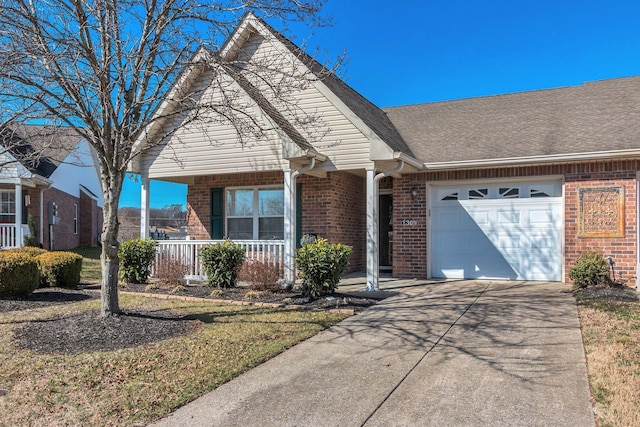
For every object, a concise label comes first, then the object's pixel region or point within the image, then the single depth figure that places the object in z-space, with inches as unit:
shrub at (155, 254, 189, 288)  399.5
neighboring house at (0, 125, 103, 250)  671.1
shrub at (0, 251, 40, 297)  343.6
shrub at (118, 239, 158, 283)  424.5
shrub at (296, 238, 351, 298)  339.0
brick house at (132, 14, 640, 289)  392.5
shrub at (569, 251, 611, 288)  367.6
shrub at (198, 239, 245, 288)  389.1
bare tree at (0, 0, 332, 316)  246.8
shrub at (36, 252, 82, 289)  412.5
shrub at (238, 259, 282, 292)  368.5
